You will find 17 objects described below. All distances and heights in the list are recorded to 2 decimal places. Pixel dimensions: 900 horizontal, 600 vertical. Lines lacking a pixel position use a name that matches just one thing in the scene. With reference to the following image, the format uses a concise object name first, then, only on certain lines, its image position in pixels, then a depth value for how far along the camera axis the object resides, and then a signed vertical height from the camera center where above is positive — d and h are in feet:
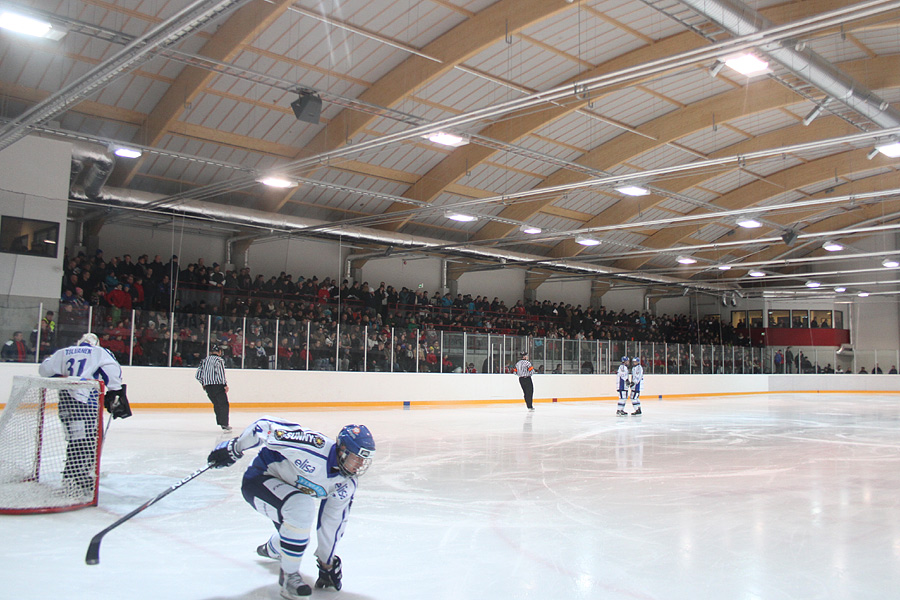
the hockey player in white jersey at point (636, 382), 52.08 -1.46
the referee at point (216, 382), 32.19 -1.25
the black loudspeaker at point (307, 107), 42.32 +15.20
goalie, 17.49 -1.25
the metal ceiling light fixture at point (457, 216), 65.22 +13.56
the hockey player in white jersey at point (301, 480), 10.94 -2.01
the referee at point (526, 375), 55.61 -1.16
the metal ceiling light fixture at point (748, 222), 67.40 +13.82
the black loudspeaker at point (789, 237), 76.36 +14.09
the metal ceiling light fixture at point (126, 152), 46.50 +13.55
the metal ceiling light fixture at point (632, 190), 55.01 +13.73
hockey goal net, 17.26 -2.10
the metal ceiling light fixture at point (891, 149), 46.81 +14.77
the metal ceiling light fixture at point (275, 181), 52.21 +13.25
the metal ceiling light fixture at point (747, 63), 34.09 +14.95
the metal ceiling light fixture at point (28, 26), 29.09 +13.88
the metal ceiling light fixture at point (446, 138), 43.21 +13.81
